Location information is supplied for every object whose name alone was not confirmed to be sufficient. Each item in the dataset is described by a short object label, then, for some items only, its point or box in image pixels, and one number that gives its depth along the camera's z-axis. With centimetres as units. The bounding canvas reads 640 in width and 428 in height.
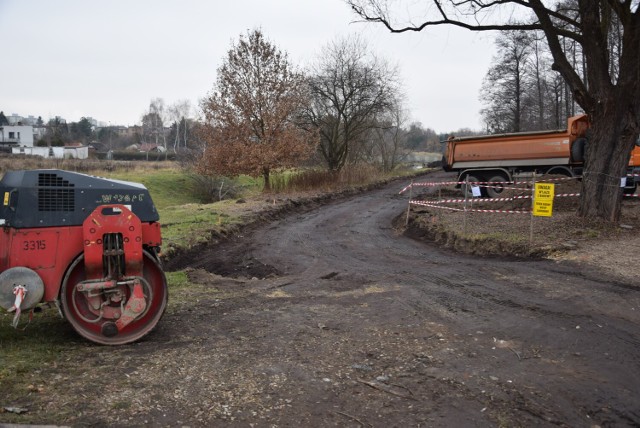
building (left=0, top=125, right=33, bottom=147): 9775
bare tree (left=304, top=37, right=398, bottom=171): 3406
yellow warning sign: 1121
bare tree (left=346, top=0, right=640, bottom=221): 1198
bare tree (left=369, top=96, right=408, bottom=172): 4922
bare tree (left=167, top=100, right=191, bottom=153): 11150
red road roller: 508
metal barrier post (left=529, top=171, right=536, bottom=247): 1105
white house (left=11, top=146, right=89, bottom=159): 7578
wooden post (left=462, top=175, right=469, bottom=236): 1331
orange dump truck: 1995
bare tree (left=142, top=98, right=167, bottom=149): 12069
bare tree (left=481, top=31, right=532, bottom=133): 4398
